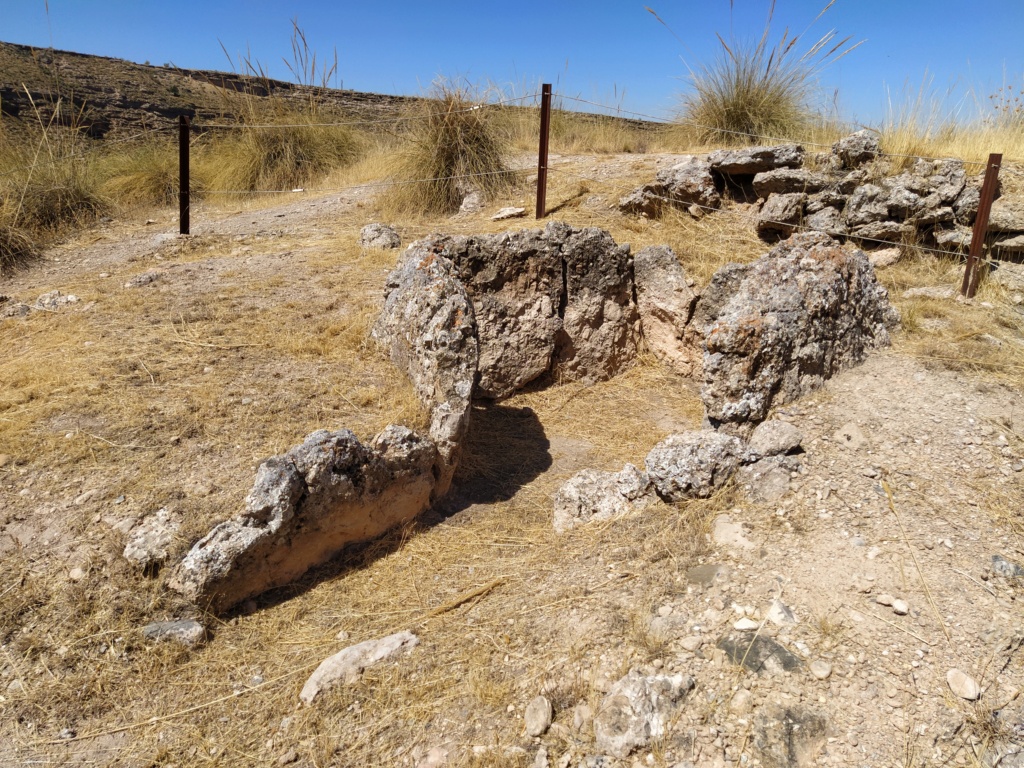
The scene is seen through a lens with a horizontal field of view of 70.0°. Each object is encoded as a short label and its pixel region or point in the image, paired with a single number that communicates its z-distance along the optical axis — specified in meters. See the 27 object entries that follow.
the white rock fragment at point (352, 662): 2.38
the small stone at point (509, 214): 6.73
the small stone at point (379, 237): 6.20
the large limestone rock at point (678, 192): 6.35
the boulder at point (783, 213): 5.88
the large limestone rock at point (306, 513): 2.67
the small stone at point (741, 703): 2.09
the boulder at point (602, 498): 3.22
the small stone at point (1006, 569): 2.48
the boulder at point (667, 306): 4.91
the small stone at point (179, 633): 2.52
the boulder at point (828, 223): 5.79
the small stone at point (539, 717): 2.13
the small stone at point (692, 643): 2.32
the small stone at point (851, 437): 3.24
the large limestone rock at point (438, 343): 3.41
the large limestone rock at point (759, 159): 6.22
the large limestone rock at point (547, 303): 4.62
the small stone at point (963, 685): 2.05
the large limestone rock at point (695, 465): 3.11
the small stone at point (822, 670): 2.16
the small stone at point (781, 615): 2.36
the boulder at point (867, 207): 5.75
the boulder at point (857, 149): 6.14
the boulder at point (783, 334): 3.55
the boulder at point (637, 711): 2.05
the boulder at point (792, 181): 6.03
